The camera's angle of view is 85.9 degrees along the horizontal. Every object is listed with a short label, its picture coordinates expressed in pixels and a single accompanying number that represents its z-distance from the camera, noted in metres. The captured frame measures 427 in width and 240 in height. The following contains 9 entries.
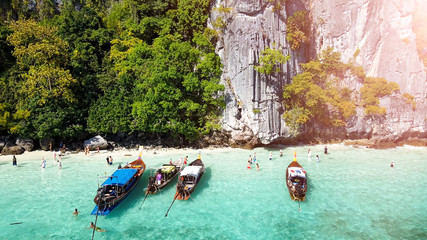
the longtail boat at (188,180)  17.97
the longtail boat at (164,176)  19.09
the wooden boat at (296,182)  17.64
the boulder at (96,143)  31.22
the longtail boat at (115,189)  16.05
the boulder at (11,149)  28.84
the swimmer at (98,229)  14.31
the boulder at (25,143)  29.95
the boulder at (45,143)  30.64
